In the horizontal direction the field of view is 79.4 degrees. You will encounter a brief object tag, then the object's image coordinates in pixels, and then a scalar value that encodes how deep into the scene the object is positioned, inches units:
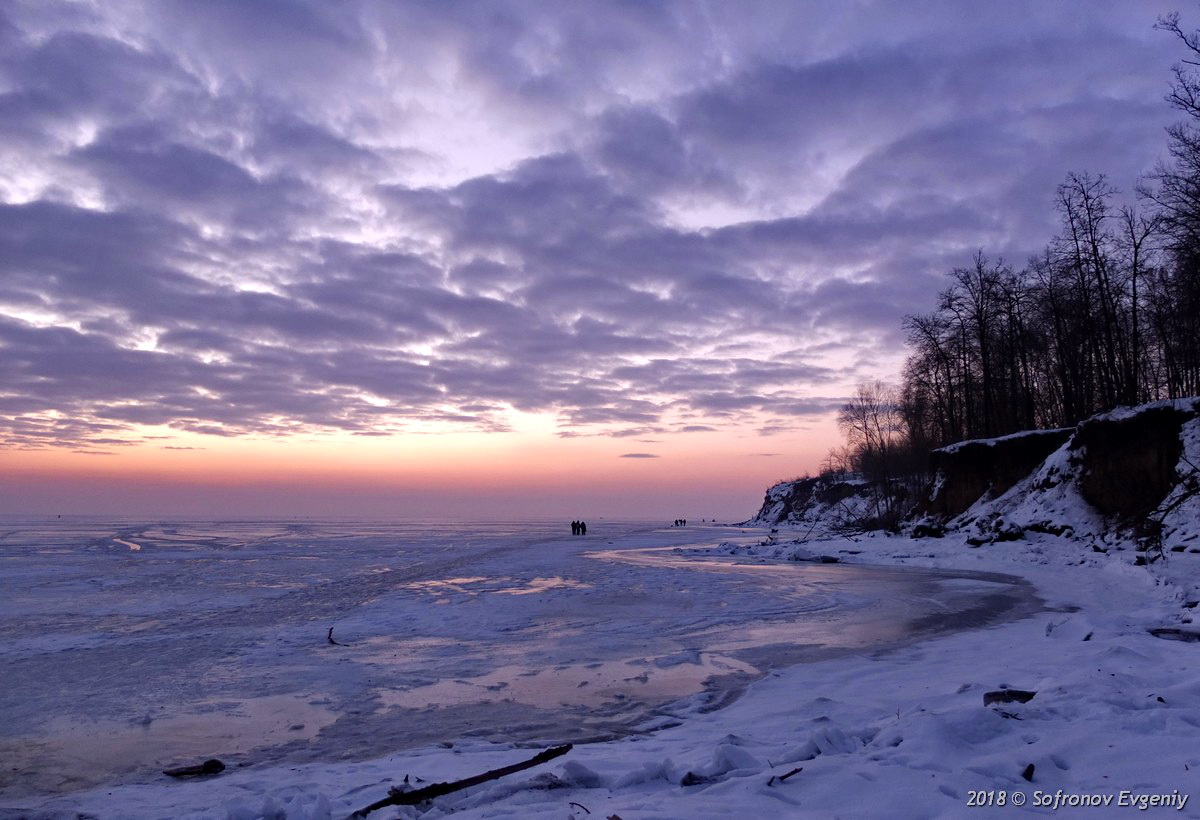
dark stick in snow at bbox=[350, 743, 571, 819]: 194.7
